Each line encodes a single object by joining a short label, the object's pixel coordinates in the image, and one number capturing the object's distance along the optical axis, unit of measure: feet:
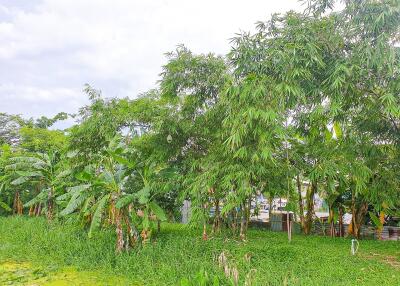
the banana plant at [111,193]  23.40
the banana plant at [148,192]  23.97
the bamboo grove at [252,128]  16.38
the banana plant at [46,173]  36.45
